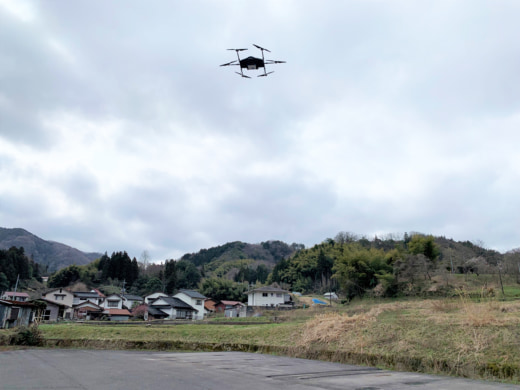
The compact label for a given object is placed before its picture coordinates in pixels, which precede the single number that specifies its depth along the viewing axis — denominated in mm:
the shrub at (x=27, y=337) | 14078
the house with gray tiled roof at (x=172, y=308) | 37938
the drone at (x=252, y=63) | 7594
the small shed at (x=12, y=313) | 19500
